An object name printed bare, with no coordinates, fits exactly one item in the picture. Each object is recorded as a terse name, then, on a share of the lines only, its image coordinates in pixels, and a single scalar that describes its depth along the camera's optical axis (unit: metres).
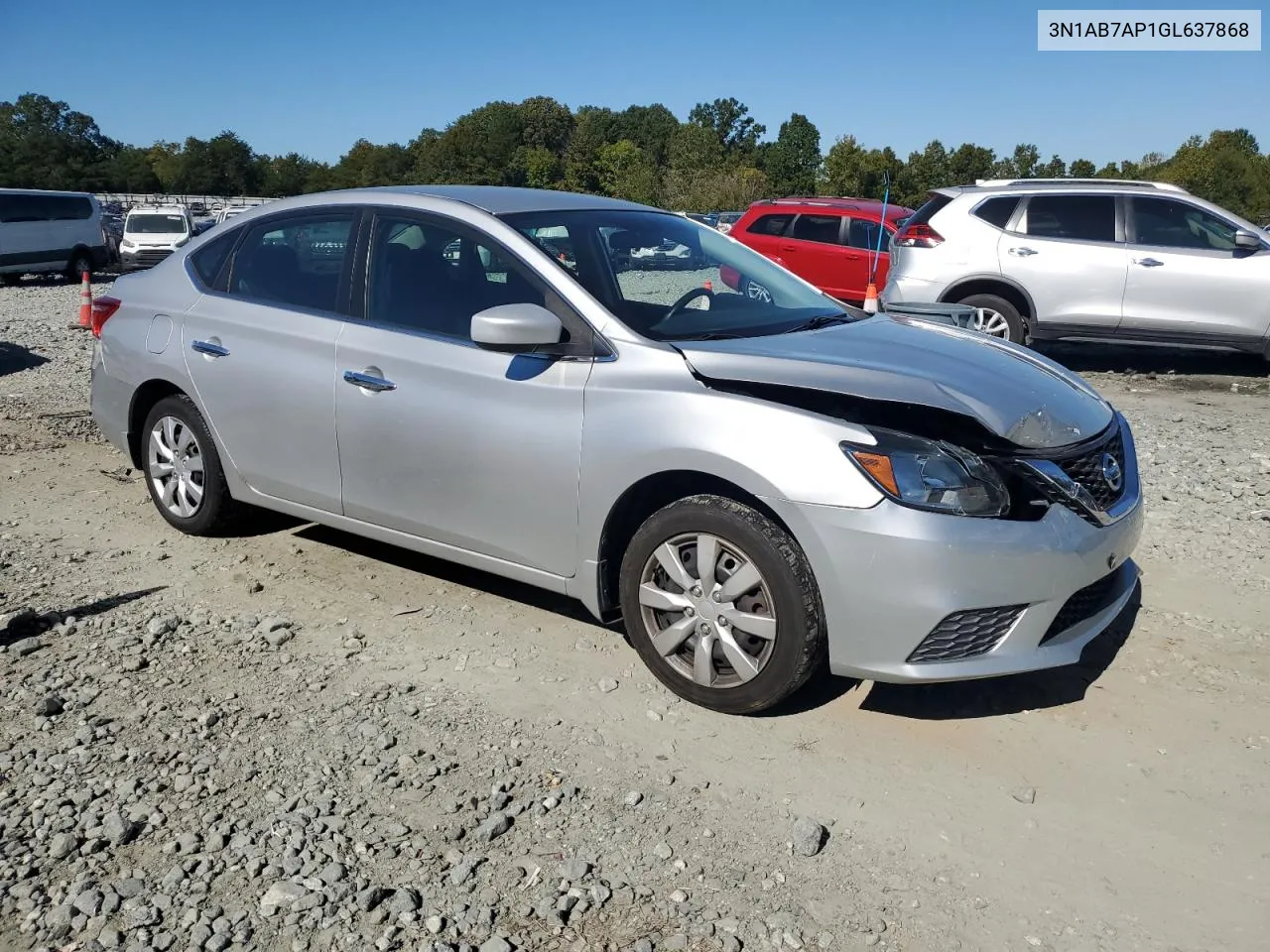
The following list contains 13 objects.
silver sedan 3.41
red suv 15.19
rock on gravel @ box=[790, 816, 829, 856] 3.04
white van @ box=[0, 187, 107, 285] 24.17
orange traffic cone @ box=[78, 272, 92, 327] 12.75
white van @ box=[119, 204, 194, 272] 26.42
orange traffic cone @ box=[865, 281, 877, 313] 7.45
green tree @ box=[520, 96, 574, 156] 137.62
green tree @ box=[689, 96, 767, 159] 161.25
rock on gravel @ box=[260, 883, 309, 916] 2.76
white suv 10.13
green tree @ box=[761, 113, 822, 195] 113.50
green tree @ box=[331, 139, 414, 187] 103.07
